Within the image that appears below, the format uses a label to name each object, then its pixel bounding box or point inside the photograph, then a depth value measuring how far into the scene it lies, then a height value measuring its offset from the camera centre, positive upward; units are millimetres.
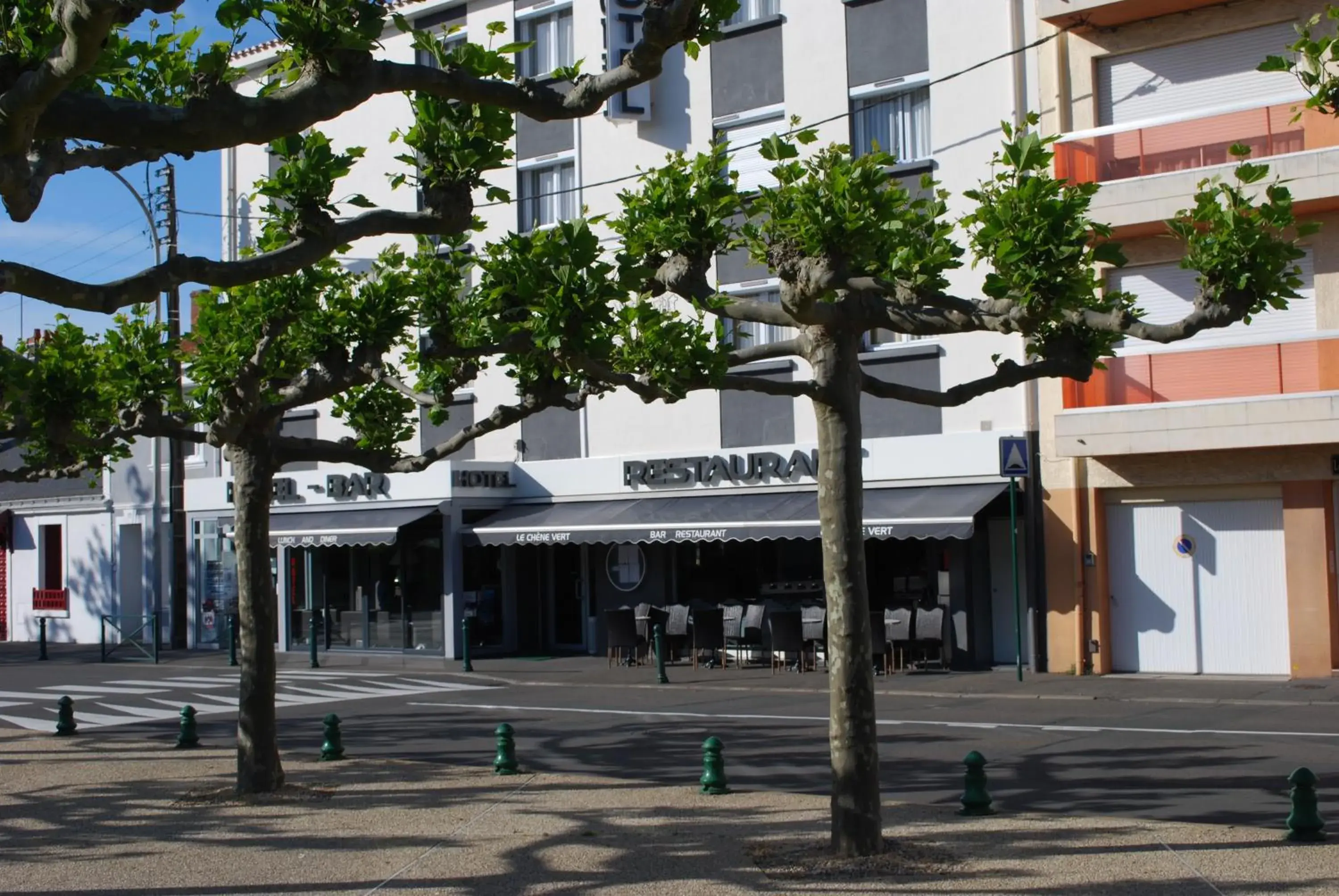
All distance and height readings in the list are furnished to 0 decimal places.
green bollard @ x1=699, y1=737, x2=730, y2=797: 11531 -1701
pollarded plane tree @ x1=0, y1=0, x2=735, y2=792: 6609 +1888
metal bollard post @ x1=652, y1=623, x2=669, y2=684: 22172 -1530
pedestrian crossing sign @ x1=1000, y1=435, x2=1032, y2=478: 20625 +1134
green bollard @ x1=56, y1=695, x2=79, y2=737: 17031 -1714
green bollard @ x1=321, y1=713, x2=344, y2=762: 14070 -1716
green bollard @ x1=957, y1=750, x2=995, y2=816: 10281 -1713
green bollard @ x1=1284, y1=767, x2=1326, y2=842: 8922 -1685
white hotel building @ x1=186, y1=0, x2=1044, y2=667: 22391 +1557
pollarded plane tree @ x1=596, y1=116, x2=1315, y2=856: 8711 +1576
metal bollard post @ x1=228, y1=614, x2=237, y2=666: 28016 -1469
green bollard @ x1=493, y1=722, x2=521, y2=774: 12844 -1709
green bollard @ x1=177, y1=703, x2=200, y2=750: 15266 -1711
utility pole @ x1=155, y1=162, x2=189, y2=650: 30219 +1245
